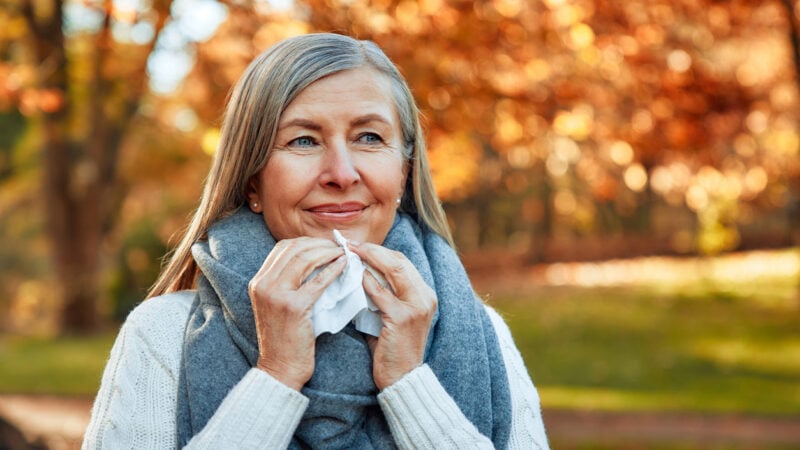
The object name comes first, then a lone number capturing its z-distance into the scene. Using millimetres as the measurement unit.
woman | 2096
